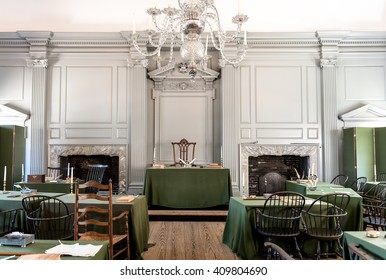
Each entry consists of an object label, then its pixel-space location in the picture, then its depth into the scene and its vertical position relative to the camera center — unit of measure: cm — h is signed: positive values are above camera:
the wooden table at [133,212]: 316 -70
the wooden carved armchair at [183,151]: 689 -4
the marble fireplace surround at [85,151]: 701 -4
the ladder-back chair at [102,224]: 270 -73
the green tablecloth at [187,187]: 549 -68
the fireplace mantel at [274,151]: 697 -4
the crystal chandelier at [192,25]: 323 +133
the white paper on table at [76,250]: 163 -55
